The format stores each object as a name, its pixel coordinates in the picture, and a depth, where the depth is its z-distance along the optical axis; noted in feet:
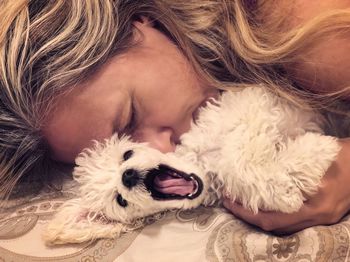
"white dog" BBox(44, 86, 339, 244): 2.75
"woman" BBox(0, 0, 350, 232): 3.07
